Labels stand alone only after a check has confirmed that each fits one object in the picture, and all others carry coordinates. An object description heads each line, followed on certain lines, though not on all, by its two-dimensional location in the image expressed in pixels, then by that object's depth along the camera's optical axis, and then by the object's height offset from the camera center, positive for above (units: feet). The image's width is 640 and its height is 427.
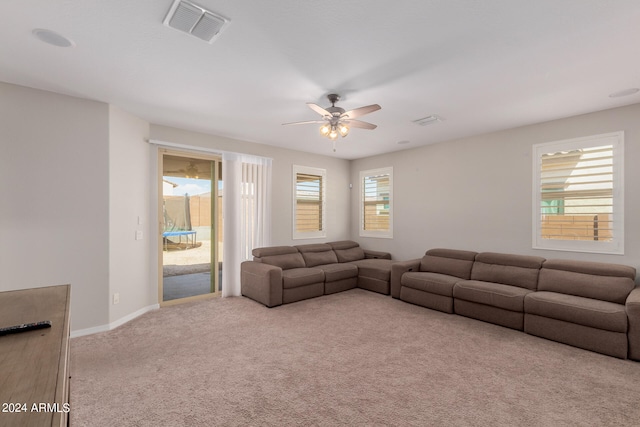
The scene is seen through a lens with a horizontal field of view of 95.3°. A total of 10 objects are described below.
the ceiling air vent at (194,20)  6.26 +4.37
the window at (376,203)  20.72 +0.71
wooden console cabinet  2.38 -1.67
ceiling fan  10.50 +3.41
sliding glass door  15.23 -0.78
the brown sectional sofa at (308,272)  15.11 -3.43
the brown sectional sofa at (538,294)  9.69 -3.31
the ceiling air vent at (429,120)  13.25 +4.33
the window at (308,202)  20.07 +0.68
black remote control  3.87 -1.61
